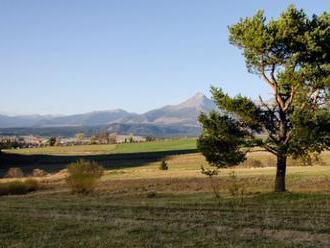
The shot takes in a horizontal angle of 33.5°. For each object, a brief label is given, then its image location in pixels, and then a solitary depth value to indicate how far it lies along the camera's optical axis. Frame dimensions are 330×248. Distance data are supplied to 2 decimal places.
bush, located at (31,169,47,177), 99.46
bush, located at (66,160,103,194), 54.78
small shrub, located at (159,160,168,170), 100.07
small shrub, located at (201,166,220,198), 38.84
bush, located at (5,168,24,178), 95.84
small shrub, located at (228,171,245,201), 40.44
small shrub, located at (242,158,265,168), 101.36
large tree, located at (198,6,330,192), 35.09
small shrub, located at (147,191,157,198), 46.09
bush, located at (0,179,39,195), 62.91
